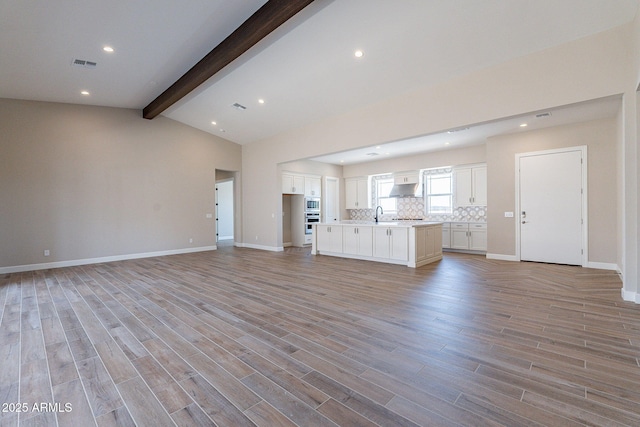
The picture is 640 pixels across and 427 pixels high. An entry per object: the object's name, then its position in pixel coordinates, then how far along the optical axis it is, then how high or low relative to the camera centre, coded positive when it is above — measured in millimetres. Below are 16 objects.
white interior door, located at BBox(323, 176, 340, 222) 10234 +425
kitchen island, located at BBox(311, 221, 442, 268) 5805 -683
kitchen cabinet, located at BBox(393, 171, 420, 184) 8953 +1073
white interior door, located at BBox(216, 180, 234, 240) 12000 +141
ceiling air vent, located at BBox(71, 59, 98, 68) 4588 +2465
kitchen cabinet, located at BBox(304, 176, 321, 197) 9547 +874
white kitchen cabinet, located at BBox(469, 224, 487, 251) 7422 -708
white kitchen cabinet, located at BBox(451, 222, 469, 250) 7734 -702
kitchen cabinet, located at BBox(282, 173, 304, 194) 8922 +905
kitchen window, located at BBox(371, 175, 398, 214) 9820 +629
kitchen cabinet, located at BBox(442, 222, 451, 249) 8039 -697
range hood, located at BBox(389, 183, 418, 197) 8883 +659
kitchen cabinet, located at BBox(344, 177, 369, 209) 10273 +685
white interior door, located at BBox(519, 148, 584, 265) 5582 +56
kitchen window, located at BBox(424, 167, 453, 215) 8469 +596
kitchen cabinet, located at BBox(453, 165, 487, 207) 7654 +682
